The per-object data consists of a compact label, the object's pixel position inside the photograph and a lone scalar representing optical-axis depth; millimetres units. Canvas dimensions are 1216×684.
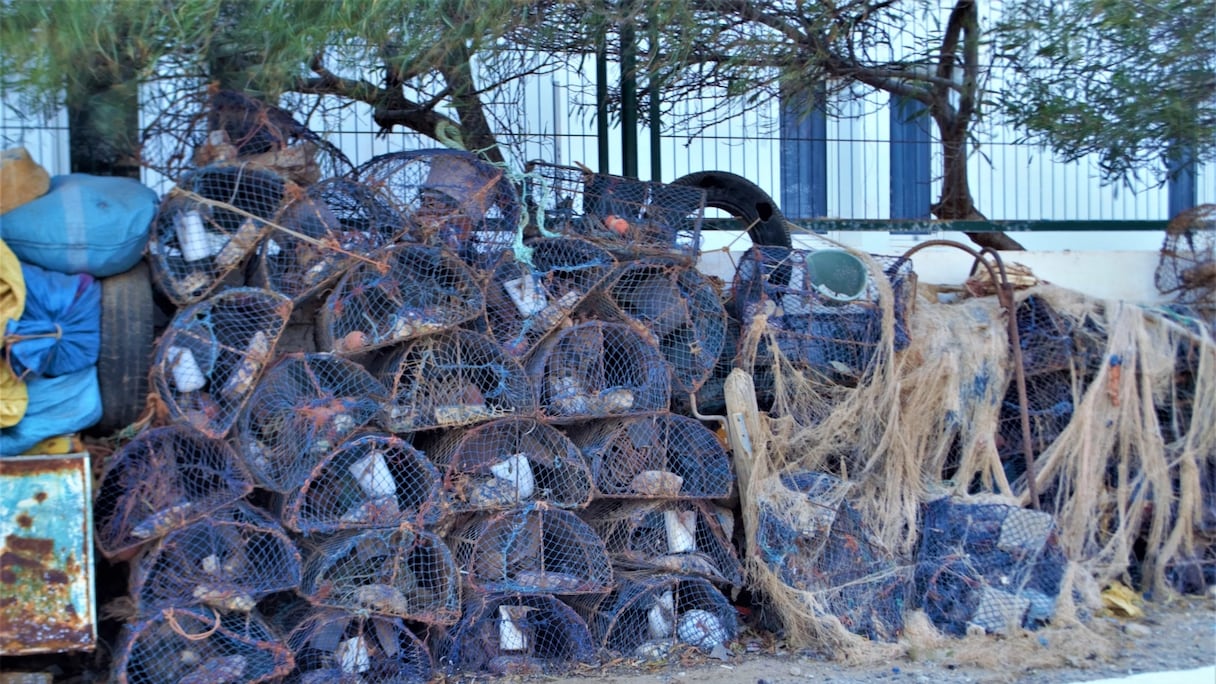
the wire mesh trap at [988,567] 4848
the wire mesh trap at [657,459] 4711
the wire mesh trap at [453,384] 4430
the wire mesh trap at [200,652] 4023
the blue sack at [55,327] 3979
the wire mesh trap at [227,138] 4625
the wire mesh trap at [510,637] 4465
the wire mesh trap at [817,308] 5234
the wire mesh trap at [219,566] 4055
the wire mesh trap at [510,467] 4469
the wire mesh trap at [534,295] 4695
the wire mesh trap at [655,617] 4645
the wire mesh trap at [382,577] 4211
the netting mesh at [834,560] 4727
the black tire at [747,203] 5902
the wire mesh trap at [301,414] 4250
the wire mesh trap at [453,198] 4703
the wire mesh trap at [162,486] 4082
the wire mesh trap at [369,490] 4254
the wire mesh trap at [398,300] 4414
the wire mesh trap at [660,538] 4746
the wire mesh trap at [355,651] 4223
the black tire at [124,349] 4254
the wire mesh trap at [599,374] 4656
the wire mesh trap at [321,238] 4461
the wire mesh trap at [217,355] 4184
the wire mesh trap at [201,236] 4352
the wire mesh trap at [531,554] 4457
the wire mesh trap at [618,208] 5051
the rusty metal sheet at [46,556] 3914
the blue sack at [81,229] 4184
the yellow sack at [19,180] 4188
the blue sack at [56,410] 4039
